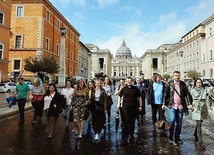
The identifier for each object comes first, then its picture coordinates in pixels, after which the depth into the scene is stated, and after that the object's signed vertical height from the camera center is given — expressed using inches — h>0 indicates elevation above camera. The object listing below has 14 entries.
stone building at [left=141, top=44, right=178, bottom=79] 3012.2 +473.5
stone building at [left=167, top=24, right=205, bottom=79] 1485.3 +338.6
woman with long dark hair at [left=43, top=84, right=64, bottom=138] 179.6 -29.8
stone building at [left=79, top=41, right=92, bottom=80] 1912.6 +332.8
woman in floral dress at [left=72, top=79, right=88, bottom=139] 174.1 -21.5
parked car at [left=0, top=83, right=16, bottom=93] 661.1 -15.9
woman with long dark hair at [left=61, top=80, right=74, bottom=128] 208.7 -11.4
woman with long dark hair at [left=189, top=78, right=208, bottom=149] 159.0 -20.9
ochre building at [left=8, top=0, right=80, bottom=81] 1025.8 +337.7
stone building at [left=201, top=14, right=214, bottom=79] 1263.1 +276.8
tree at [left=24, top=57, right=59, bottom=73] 854.1 +96.8
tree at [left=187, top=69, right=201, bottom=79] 1287.1 +75.9
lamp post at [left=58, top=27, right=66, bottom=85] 722.3 +101.7
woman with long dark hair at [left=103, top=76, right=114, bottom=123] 231.6 -5.6
